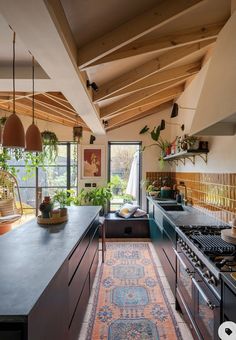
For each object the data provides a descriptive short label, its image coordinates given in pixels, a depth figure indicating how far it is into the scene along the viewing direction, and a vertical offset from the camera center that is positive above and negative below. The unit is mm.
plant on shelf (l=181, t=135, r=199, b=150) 3359 +457
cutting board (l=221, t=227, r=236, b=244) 1869 -502
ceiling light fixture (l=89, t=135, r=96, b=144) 5973 +877
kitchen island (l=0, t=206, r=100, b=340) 980 -562
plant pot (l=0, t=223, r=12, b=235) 4902 -1166
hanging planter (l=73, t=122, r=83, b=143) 4520 +816
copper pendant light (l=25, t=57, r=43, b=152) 2350 +343
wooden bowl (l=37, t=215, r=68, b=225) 2459 -498
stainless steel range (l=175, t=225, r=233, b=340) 1459 -729
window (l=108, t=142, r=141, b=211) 6008 +87
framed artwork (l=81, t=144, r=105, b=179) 5968 +289
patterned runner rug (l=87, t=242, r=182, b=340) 2225 -1499
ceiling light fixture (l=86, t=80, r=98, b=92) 2902 +1137
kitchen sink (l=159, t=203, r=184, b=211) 4031 -582
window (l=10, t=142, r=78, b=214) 6145 -102
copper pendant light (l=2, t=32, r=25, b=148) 1984 +341
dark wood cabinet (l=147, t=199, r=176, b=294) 2732 -980
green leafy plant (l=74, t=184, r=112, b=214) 5457 -556
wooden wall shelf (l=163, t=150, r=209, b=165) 3339 +303
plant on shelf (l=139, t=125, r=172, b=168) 5555 +836
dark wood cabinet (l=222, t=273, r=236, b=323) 1216 -674
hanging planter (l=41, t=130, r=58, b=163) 5566 +709
